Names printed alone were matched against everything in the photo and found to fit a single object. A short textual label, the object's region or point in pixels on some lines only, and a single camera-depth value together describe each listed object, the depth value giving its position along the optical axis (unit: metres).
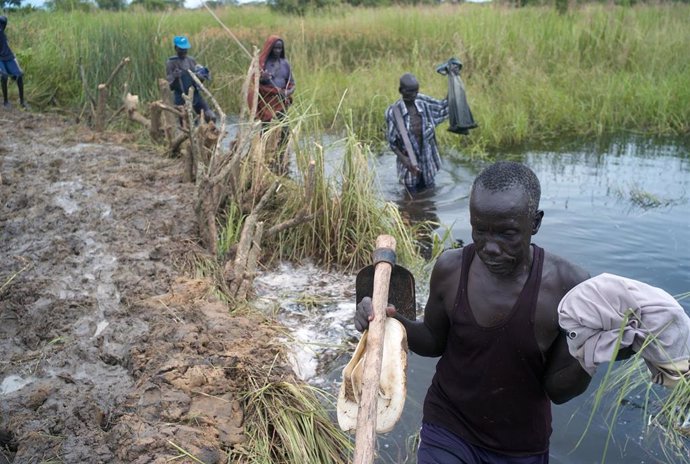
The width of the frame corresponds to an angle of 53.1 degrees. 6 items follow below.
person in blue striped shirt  6.59
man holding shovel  1.88
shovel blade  2.26
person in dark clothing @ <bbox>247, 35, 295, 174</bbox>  7.71
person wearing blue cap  8.68
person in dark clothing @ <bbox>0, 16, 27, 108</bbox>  9.88
